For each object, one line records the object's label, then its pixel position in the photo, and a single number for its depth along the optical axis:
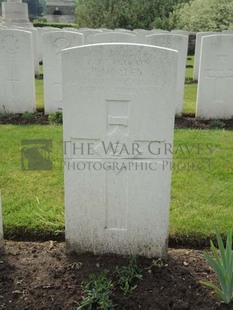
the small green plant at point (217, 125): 6.02
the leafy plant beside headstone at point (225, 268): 2.08
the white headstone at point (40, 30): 11.88
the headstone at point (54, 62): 6.14
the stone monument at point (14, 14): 15.92
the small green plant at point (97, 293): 2.14
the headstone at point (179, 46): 6.33
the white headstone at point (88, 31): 10.60
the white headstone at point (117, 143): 2.29
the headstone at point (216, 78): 5.93
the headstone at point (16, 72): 5.93
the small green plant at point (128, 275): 2.29
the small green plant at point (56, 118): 6.02
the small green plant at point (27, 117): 6.15
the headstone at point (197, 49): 10.47
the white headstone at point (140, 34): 9.19
